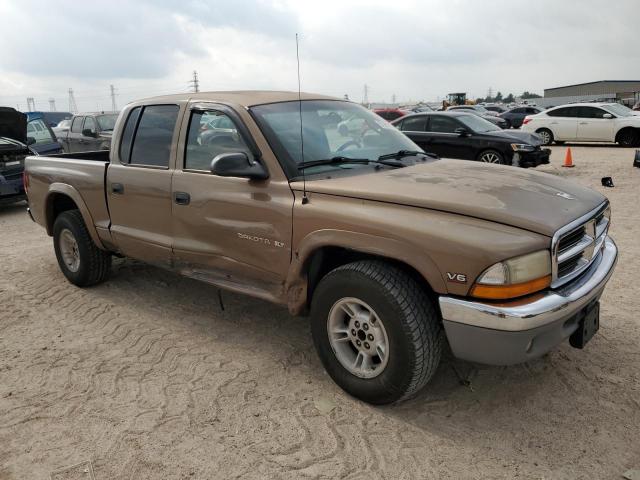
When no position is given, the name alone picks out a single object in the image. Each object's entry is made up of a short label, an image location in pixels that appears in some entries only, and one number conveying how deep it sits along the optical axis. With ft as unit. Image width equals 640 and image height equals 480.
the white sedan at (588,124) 57.98
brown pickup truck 8.66
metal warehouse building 236.47
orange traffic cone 44.14
